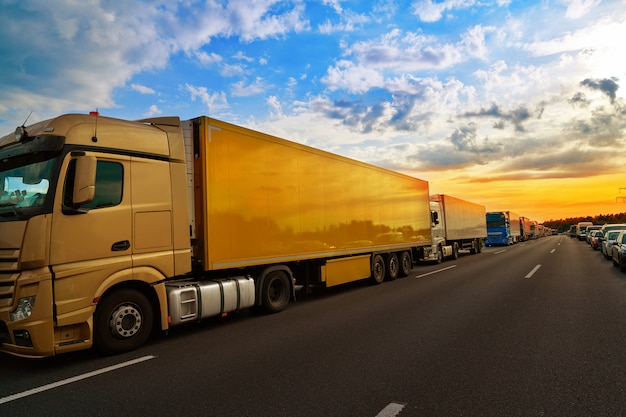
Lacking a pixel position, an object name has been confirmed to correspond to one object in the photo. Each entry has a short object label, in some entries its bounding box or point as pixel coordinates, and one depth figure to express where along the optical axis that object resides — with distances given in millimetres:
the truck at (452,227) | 20125
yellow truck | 4992
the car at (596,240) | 29345
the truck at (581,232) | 59331
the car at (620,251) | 14219
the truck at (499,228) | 40188
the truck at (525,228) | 61297
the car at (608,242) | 19928
